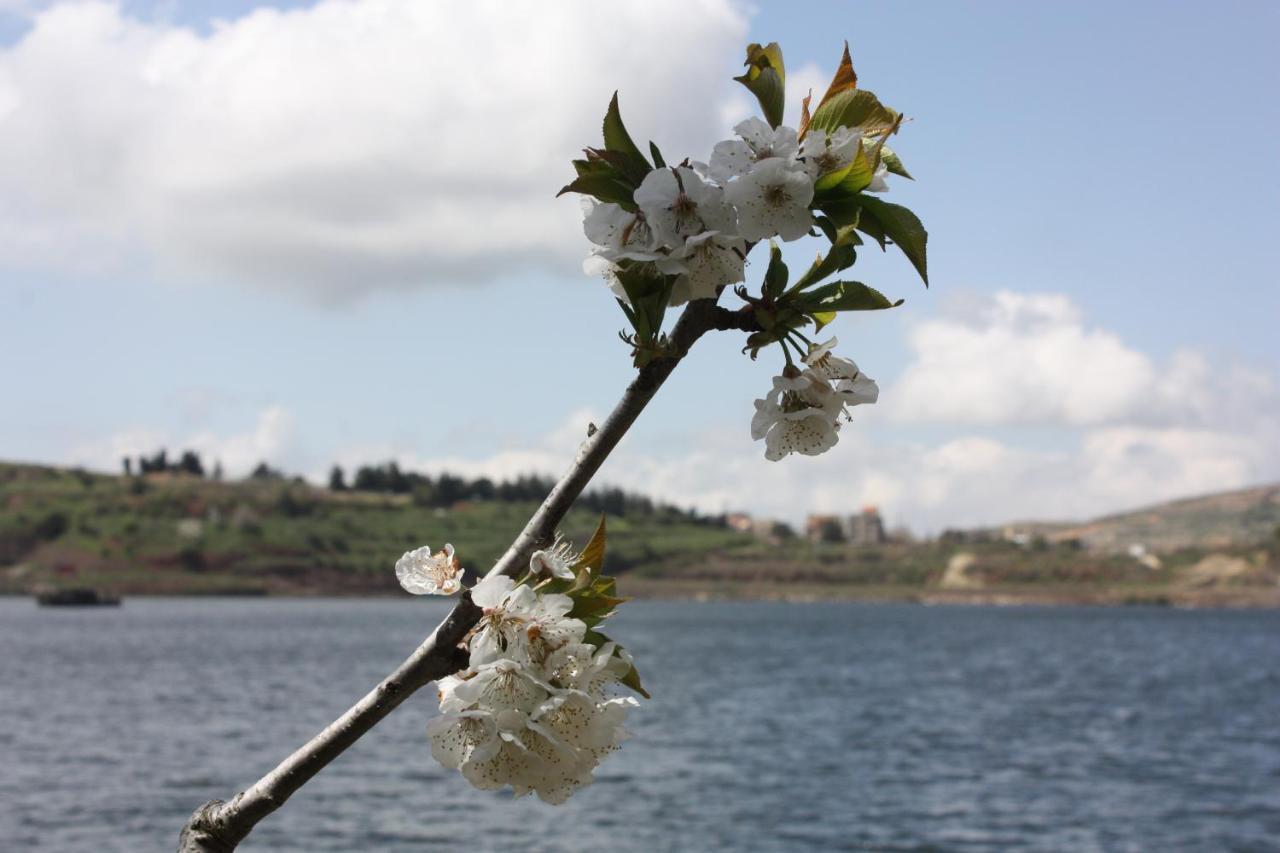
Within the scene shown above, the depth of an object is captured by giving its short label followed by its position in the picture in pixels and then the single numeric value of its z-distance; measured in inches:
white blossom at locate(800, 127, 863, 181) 66.5
